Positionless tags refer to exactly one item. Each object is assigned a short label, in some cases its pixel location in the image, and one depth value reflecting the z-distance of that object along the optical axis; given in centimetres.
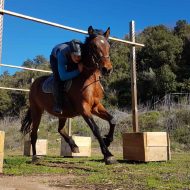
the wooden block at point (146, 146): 705
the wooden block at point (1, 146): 541
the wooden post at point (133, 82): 802
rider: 648
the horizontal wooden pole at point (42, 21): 659
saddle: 664
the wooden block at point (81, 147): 955
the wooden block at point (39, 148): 1048
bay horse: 610
